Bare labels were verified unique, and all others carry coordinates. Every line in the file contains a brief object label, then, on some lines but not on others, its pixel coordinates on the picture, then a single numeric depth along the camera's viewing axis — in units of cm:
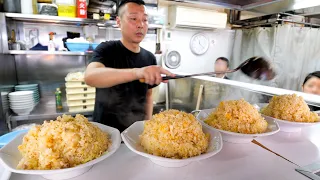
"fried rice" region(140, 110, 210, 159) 66
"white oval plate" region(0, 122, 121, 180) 51
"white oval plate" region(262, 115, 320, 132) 97
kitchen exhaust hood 125
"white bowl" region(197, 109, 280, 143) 81
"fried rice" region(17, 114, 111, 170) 56
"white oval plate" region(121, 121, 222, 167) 60
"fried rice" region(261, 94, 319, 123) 101
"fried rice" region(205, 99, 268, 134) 86
